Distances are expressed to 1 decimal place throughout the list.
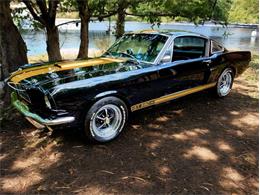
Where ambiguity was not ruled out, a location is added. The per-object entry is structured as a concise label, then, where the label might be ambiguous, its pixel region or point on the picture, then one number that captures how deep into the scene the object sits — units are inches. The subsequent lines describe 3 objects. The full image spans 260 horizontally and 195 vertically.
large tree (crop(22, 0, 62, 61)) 269.9
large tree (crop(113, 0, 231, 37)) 305.0
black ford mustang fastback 138.9
